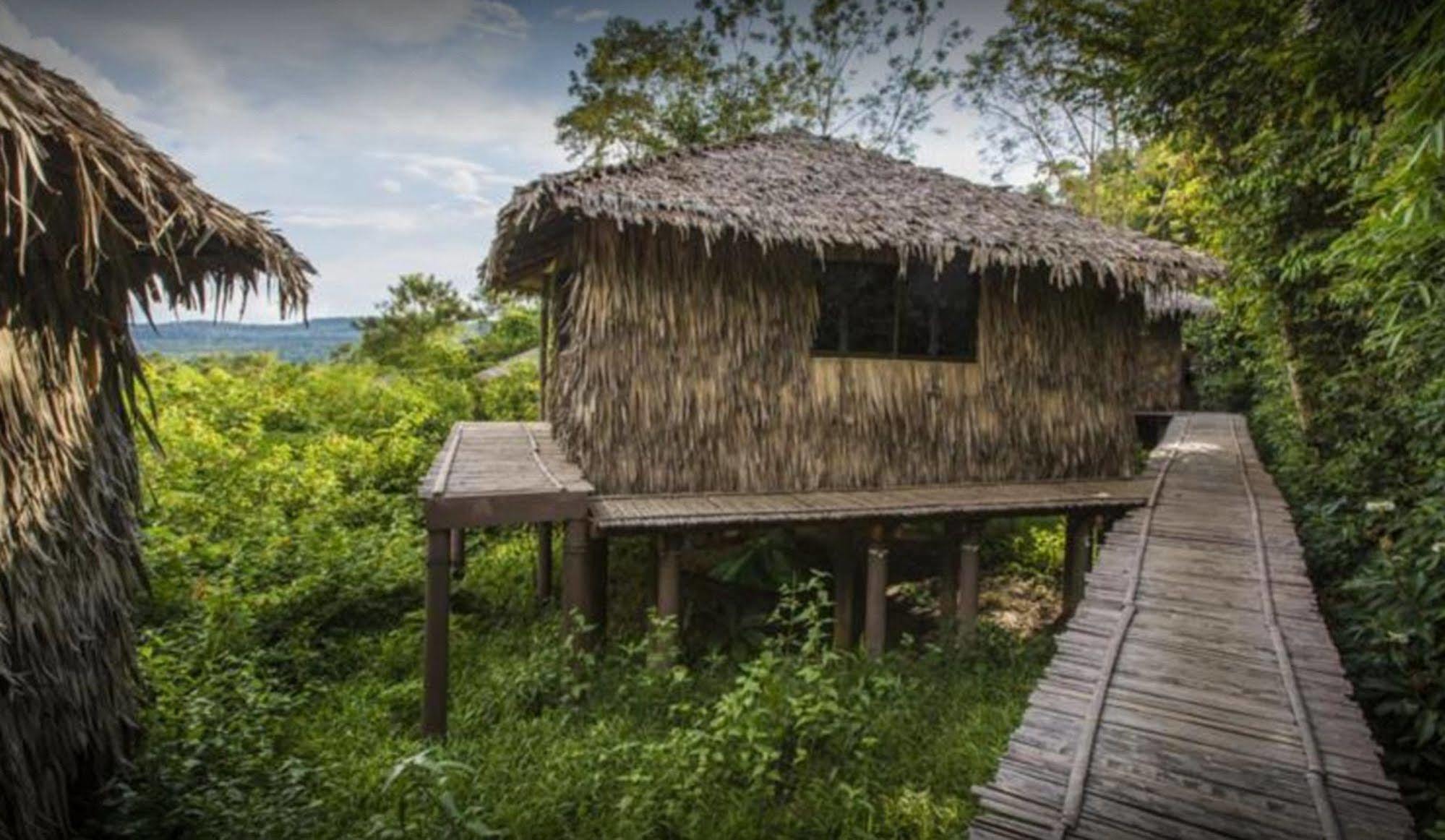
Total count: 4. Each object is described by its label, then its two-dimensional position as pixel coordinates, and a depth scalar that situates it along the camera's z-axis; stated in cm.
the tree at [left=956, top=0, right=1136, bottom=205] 1588
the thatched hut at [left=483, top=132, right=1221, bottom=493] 567
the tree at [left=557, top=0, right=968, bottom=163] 1709
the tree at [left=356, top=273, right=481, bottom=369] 2506
